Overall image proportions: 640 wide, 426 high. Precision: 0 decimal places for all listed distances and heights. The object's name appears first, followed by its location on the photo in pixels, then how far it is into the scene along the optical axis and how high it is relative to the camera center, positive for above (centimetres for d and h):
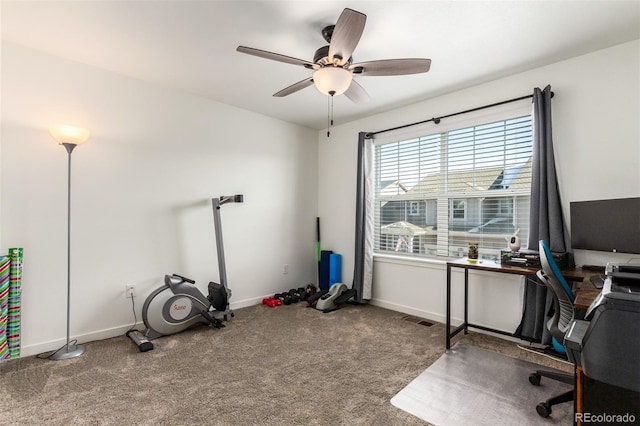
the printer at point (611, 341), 98 -45
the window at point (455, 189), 297 +29
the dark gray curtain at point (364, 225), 399 -12
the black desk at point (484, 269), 223 -43
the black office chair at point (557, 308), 175 -57
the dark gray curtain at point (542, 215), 255 +0
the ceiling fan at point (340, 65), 185 +103
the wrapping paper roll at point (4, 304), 229 -67
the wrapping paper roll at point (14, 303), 235 -67
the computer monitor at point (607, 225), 211 -7
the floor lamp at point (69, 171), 236 +39
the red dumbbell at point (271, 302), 389 -112
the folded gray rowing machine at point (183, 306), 281 -89
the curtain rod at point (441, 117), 285 +110
